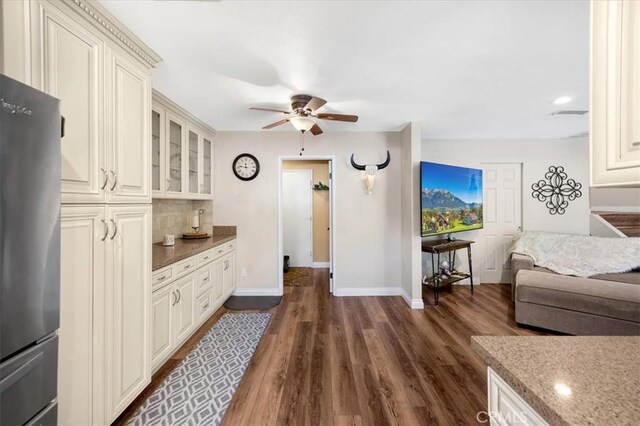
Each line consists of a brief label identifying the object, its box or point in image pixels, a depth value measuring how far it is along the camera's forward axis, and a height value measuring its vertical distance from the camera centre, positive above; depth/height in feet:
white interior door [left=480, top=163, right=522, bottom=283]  13.98 +0.01
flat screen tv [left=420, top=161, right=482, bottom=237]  10.77 +0.60
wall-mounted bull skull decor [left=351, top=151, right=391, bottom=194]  12.02 +2.01
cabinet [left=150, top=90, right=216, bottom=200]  8.44 +2.31
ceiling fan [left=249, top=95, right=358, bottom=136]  7.97 +3.18
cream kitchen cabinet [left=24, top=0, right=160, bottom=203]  3.79 +2.12
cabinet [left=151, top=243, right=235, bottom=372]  6.58 -2.88
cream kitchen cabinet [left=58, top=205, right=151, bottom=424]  4.06 -1.88
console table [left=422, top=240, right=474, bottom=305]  11.58 -2.87
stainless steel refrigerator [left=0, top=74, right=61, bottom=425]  2.70 -0.49
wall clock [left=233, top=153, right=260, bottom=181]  12.35 +2.21
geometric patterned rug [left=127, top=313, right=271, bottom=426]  5.46 -4.44
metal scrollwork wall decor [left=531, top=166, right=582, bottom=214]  13.80 +1.18
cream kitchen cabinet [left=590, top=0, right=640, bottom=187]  2.05 +1.05
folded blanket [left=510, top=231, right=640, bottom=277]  9.81 -1.78
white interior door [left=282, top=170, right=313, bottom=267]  18.35 -0.36
